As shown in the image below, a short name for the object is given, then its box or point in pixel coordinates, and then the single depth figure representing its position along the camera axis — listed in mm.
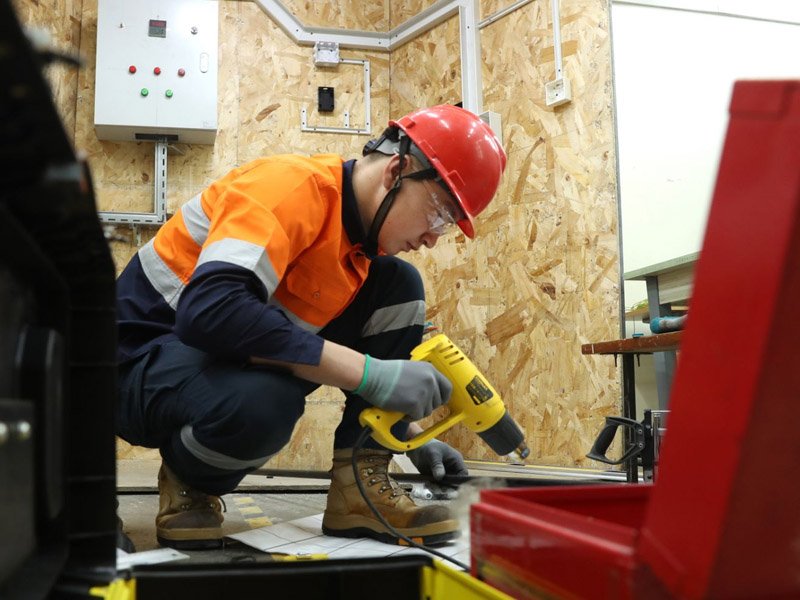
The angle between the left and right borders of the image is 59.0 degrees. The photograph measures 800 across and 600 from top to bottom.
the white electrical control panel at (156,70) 3709
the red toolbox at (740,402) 409
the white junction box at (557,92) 3375
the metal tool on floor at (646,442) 1691
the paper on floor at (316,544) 1394
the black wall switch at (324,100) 4215
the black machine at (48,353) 406
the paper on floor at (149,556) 1236
